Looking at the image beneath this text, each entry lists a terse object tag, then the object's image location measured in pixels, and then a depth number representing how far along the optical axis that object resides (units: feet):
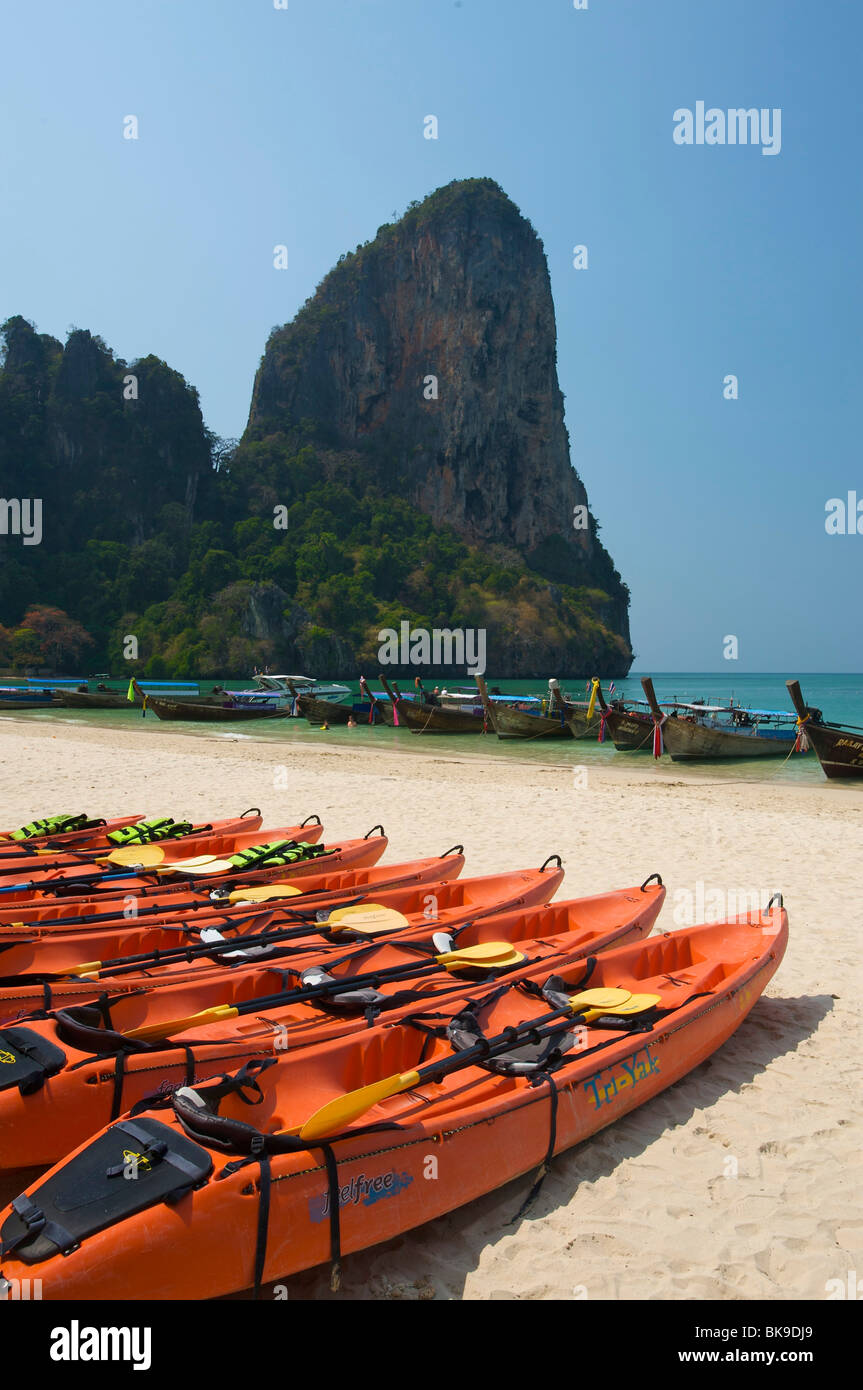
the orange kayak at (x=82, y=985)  14.20
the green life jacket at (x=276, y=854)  23.50
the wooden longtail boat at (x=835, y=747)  61.72
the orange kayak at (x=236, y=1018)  11.03
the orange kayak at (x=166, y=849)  23.67
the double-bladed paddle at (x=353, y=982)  12.51
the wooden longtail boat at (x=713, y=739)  74.18
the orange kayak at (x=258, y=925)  17.13
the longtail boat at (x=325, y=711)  105.50
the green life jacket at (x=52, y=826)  27.48
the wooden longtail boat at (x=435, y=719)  96.89
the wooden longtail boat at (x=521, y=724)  90.27
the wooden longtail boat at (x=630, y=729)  82.02
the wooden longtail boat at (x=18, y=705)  125.59
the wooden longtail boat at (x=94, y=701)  126.93
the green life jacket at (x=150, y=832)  26.32
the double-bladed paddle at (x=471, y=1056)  9.89
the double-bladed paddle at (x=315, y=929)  15.97
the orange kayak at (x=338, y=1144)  8.46
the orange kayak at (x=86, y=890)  19.98
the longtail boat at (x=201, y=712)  109.09
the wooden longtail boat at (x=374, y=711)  106.42
